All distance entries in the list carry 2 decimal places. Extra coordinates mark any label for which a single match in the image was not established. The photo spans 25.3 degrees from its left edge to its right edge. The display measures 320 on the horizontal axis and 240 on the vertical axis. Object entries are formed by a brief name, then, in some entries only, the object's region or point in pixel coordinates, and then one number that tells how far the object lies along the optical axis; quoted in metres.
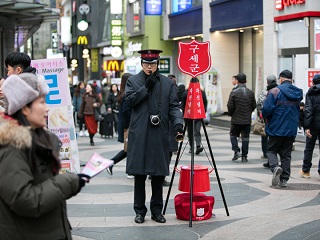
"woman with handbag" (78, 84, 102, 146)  20.30
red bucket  8.85
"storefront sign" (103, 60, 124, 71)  49.28
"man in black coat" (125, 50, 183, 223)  8.51
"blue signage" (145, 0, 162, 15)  37.44
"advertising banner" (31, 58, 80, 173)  8.29
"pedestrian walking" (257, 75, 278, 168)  15.34
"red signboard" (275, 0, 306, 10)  22.45
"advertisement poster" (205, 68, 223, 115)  29.00
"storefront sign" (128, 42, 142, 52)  41.94
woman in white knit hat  3.79
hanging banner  8.91
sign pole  8.91
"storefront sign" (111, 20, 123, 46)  47.09
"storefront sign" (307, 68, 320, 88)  19.62
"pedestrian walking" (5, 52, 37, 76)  7.14
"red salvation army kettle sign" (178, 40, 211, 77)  9.16
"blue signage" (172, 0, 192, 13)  34.81
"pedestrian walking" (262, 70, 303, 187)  11.48
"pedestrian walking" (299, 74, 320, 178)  12.38
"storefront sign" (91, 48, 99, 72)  58.91
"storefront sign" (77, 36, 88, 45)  43.50
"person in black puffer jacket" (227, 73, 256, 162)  15.62
